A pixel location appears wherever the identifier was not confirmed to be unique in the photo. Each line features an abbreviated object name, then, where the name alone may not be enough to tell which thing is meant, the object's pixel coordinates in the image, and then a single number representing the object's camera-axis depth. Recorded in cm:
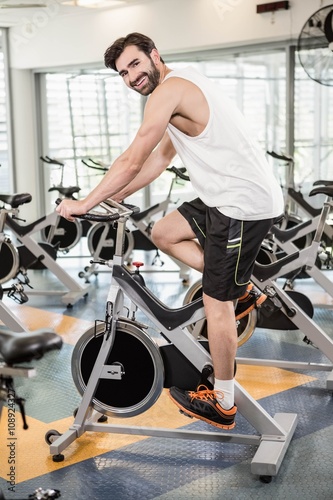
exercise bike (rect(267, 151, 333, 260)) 592
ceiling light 818
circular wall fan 663
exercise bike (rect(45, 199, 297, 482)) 297
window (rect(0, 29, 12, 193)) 977
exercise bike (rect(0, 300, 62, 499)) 163
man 267
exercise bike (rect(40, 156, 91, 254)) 701
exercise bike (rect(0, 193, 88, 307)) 542
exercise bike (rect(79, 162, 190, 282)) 656
